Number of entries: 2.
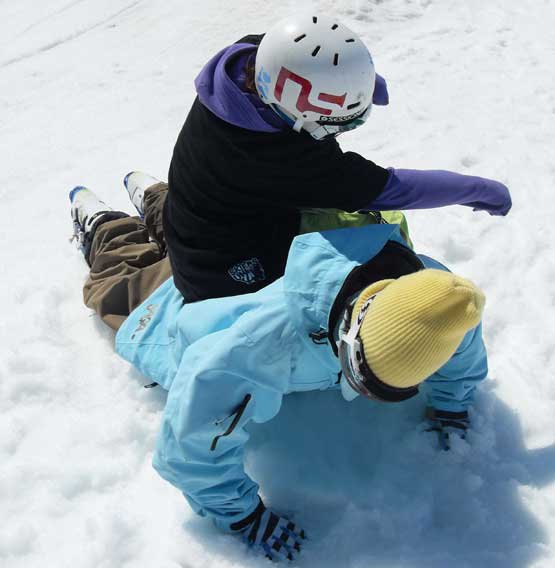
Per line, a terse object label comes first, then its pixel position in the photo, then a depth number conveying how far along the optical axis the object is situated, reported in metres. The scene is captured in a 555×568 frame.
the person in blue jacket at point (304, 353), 1.49
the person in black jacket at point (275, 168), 2.26
